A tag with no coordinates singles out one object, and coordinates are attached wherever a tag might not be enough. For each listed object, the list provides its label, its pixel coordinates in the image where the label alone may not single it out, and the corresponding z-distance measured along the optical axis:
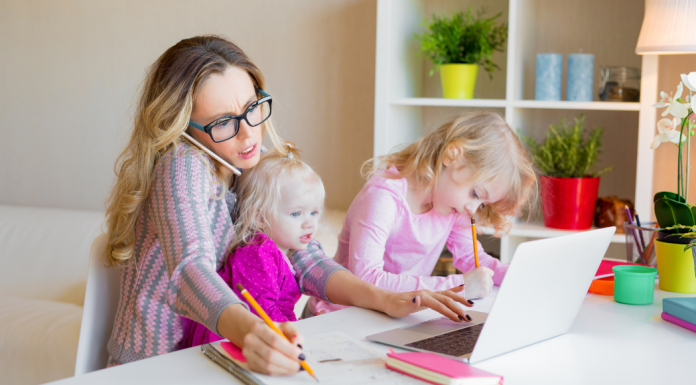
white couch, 2.00
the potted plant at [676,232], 1.20
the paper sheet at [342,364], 0.74
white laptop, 0.81
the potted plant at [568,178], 2.02
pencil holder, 1.32
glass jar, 2.05
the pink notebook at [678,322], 1.00
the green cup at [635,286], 1.15
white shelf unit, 2.08
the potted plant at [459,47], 2.15
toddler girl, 1.17
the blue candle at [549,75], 2.08
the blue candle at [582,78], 2.05
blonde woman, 1.03
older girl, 1.40
